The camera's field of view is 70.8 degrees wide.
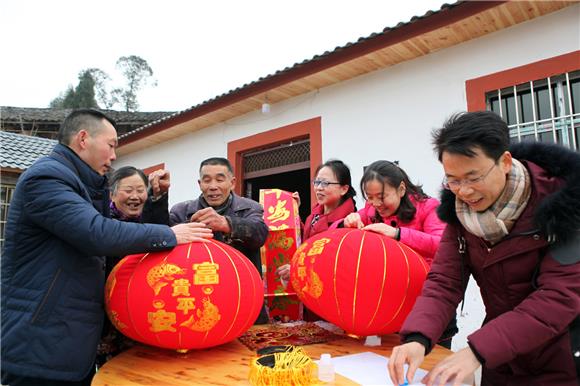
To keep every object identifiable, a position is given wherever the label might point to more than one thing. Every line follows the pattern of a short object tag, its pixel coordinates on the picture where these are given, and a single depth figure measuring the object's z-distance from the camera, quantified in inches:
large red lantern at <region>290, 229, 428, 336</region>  62.8
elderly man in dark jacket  88.5
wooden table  55.8
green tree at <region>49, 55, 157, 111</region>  1000.2
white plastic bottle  53.6
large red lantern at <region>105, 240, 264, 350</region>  59.7
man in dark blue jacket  59.5
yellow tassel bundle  51.2
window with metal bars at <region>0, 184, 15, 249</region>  400.3
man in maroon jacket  42.8
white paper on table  53.0
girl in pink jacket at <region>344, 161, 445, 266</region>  78.0
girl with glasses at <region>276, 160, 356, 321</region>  97.5
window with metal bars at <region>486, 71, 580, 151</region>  142.1
